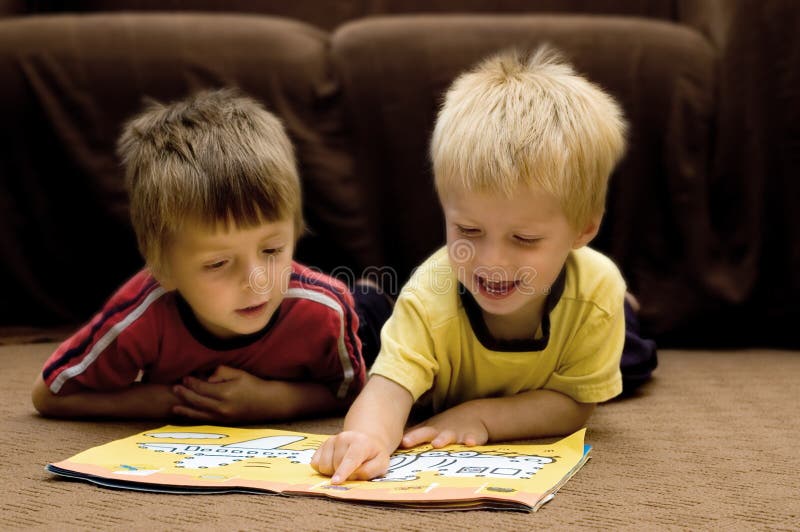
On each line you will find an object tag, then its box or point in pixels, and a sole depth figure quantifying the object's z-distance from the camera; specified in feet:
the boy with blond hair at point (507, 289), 5.04
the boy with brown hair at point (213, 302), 5.32
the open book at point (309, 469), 4.67
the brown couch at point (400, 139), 6.56
